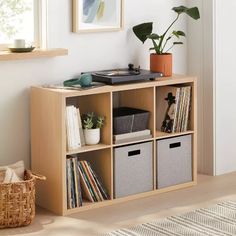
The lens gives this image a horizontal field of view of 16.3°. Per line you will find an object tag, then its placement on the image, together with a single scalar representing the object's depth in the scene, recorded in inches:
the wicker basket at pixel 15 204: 166.8
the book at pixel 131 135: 185.1
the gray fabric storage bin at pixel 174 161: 194.9
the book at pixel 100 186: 185.0
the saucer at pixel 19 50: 177.1
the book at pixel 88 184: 182.3
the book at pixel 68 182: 177.4
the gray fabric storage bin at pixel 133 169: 185.8
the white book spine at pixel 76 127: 177.7
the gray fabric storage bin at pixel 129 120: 185.4
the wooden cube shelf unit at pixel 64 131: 174.7
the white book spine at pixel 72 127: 176.6
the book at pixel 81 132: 180.3
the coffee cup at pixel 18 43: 177.4
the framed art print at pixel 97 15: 187.8
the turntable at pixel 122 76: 182.9
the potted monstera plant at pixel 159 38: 196.9
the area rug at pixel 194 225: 163.4
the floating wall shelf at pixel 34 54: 173.9
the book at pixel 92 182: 182.9
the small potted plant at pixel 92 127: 182.2
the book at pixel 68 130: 175.7
